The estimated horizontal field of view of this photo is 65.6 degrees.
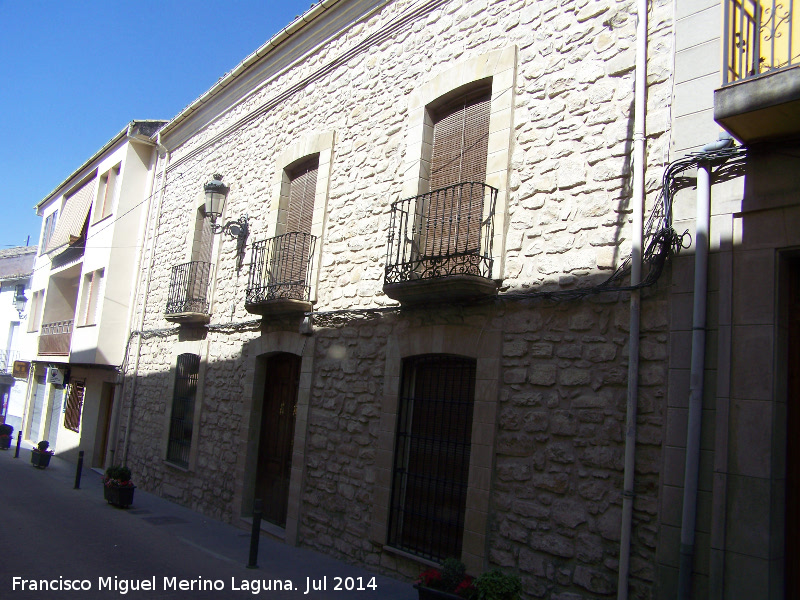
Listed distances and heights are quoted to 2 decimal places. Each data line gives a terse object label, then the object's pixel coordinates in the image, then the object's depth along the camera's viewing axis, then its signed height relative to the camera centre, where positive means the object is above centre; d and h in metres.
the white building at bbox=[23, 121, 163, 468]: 13.75 +1.85
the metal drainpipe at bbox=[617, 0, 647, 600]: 4.29 +0.96
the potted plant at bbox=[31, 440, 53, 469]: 14.38 -2.19
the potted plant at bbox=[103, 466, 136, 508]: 9.80 -1.87
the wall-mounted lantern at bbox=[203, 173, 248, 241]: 9.90 +2.70
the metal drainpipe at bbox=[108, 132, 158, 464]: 13.17 +1.05
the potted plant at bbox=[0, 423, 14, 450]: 18.36 -2.32
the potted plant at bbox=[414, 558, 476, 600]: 4.51 -1.38
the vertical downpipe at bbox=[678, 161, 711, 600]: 3.91 +0.23
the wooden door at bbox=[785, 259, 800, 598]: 3.80 -0.18
